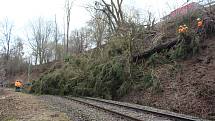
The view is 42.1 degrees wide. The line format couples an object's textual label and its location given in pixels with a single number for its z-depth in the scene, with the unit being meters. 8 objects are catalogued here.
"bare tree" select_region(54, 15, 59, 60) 75.28
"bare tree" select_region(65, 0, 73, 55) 57.98
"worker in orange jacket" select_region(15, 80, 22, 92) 38.84
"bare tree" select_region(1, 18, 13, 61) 79.75
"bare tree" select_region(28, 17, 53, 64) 74.00
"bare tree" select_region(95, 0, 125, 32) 33.38
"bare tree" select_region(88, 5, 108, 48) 37.00
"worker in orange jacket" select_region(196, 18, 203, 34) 16.97
